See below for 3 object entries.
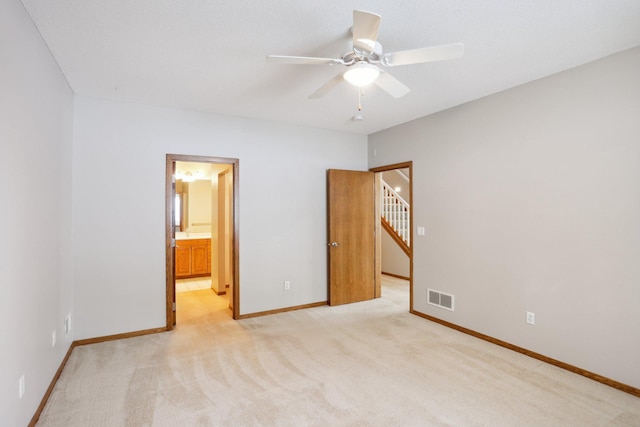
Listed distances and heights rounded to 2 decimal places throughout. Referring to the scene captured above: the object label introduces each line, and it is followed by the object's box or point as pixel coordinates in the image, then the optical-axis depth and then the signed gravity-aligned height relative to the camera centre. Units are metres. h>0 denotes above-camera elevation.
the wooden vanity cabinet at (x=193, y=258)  6.58 -0.80
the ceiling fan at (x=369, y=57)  1.75 +1.01
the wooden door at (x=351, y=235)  4.79 -0.26
